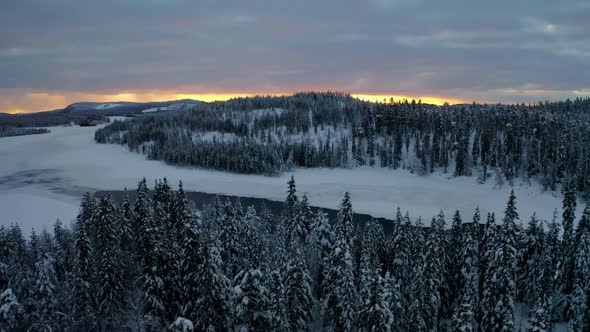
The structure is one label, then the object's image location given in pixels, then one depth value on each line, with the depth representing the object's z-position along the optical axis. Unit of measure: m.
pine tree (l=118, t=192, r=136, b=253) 49.95
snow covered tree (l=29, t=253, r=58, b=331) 32.89
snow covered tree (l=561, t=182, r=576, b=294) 42.38
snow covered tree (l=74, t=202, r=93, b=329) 37.19
